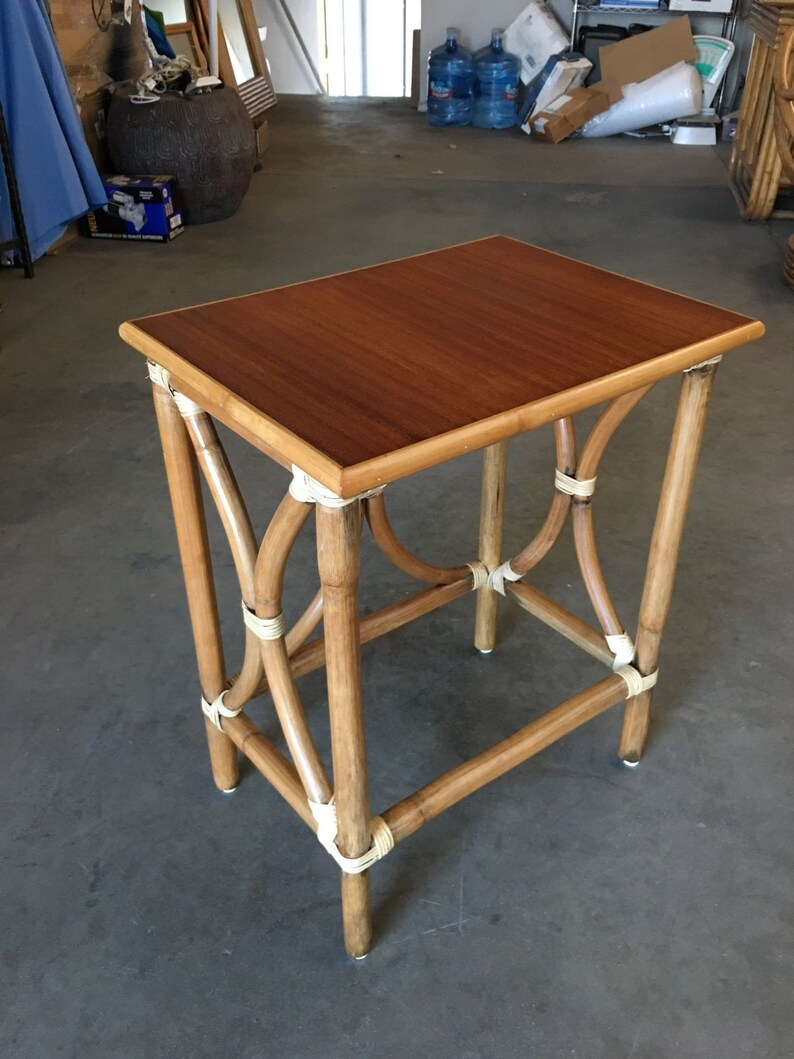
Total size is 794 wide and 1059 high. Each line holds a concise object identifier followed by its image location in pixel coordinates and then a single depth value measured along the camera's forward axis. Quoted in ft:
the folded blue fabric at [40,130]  10.98
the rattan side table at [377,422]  2.84
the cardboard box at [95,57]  12.96
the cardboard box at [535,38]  18.98
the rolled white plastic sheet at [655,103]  17.81
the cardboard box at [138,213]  12.64
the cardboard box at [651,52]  17.99
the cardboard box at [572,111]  17.88
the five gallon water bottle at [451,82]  19.39
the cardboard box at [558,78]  18.39
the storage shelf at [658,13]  18.62
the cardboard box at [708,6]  18.10
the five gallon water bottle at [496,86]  19.31
